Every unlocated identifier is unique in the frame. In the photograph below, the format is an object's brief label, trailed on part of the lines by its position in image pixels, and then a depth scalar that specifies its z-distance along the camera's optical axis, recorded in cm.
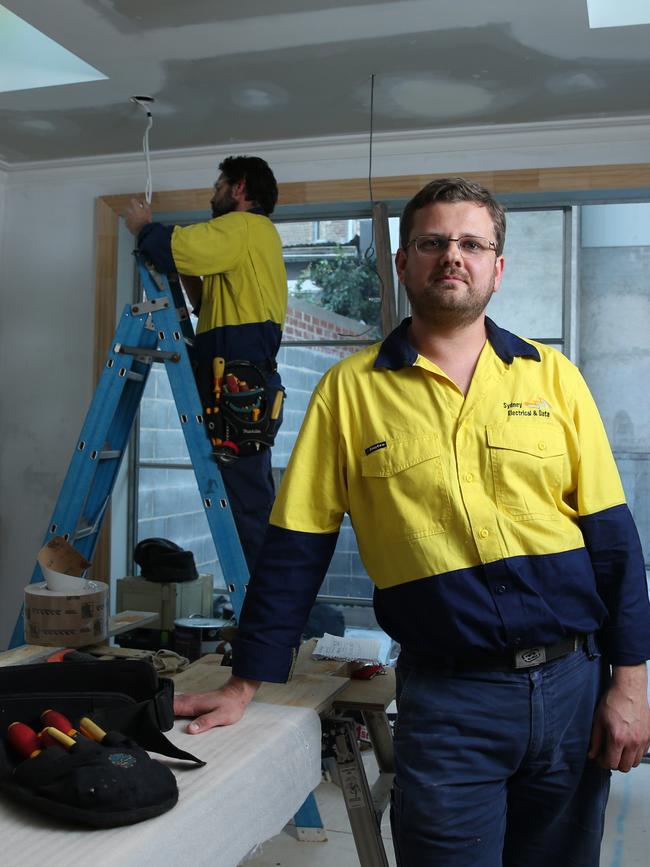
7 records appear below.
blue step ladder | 319
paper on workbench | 212
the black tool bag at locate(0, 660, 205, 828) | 110
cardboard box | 412
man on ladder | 328
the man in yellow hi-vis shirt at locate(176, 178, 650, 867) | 145
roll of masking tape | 232
